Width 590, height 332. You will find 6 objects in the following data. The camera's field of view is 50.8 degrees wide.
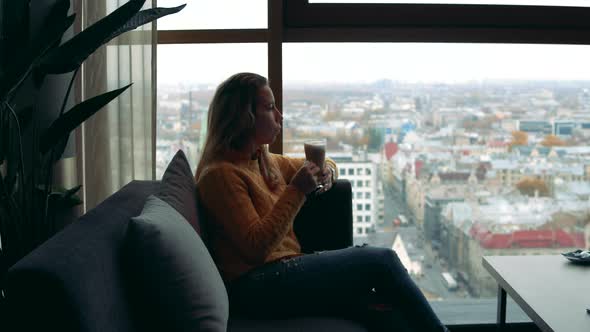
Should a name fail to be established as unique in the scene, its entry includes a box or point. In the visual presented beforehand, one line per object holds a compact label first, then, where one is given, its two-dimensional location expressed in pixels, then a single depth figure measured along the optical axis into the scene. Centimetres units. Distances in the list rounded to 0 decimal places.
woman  180
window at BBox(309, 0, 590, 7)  268
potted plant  160
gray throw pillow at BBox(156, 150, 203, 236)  170
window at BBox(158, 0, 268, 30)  259
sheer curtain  234
